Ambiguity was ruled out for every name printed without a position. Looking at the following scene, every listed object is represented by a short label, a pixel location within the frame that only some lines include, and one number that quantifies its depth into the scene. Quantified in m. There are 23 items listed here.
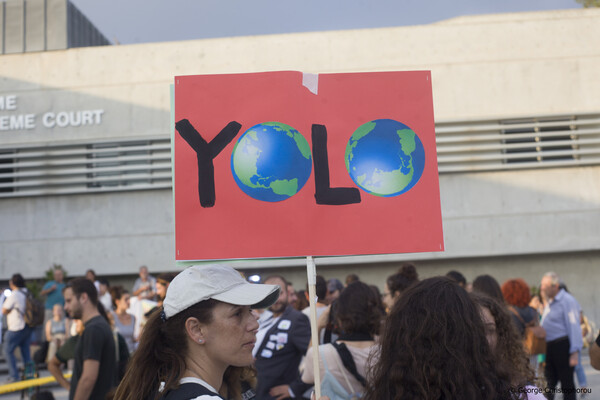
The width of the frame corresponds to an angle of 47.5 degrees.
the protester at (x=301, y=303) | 8.90
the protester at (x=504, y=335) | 3.63
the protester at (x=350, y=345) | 4.36
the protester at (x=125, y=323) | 10.80
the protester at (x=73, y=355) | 5.56
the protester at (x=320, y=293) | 7.65
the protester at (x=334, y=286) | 10.34
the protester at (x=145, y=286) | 13.49
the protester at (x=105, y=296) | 13.58
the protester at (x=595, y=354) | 4.11
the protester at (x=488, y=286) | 6.00
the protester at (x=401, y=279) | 6.09
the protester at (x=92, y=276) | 14.49
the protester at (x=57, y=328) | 13.07
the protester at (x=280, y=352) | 5.67
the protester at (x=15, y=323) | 13.08
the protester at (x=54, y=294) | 15.43
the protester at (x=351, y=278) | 10.53
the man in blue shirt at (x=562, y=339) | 8.20
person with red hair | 7.42
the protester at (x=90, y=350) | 5.07
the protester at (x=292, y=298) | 9.07
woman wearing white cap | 2.53
